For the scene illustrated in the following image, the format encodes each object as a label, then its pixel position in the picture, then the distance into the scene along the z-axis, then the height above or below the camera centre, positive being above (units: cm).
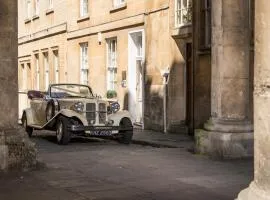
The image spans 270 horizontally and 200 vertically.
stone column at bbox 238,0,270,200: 530 -5
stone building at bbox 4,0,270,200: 539 +78
